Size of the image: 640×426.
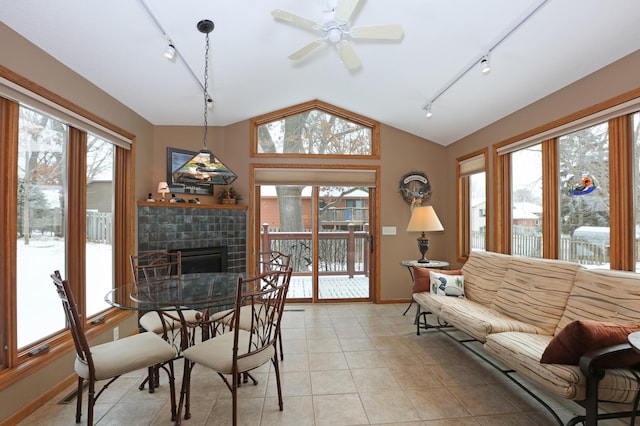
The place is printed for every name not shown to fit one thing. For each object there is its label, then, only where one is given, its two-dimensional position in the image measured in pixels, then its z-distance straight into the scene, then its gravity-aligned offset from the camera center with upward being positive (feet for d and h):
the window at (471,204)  13.28 +0.56
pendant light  7.48 +1.15
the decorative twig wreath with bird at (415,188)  15.61 +1.44
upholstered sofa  5.37 -2.52
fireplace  12.08 -0.60
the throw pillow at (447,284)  10.97 -2.51
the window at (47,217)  6.78 +0.01
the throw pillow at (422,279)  11.54 -2.40
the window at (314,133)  15.23 +4.22
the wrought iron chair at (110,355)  5.65 -2.84
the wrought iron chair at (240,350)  6.03 -2.85
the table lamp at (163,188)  12.60 +1.20
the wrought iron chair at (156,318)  8.01 -2.84
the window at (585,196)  8.34 +0.57
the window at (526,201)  10.60 +0.51
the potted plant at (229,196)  14.38 +0.99
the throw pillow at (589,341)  5.29 -2.26
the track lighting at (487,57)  6.95 +4.66
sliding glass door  15.65 -0.99
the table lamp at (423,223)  13.14 -0.31
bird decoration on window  8.70 +0.83
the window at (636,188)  7.51 +0.67
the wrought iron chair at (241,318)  8.42 -2.89
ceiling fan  6.38 +4.24
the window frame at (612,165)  7.61 +1.39
